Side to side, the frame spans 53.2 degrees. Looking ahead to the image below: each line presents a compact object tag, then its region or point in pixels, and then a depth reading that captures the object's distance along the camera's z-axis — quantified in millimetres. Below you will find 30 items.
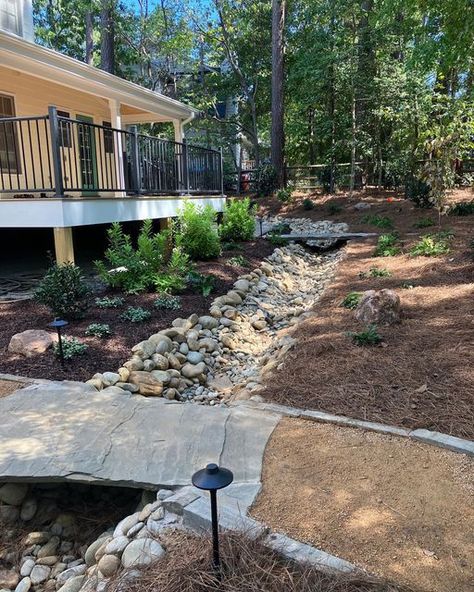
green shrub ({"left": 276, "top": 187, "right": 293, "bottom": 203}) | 16891
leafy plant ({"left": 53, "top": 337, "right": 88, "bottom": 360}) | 4332
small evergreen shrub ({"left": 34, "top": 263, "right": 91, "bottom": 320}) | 4988
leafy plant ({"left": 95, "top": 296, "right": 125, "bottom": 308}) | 5610
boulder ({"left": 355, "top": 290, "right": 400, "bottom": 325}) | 4816
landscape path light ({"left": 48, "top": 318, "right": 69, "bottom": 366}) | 3893
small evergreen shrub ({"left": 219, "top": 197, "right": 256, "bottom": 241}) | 10000
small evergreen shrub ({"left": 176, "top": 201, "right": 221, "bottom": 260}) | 7773
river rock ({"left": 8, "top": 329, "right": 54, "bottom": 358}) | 4426
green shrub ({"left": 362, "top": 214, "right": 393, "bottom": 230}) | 11898
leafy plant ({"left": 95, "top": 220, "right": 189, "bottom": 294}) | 6133
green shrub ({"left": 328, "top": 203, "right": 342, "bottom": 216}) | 14828
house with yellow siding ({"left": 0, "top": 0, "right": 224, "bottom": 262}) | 6102
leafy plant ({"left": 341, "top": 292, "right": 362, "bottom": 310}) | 5612
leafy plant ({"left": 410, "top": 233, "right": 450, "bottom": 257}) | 7801
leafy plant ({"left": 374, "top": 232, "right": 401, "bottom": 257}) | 8622
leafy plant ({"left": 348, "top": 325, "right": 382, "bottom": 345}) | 4320
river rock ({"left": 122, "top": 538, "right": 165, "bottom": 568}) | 2008
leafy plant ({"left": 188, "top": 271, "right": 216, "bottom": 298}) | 6551
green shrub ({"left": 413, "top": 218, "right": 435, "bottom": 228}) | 10625
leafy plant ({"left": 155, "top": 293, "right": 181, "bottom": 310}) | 5711
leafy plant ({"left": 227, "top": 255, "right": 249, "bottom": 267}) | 8070
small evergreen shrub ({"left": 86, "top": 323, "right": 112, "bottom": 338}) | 4812
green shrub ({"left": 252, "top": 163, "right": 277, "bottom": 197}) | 17781
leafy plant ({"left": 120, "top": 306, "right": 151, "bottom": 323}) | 5277
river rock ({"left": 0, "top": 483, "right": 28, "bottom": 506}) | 2754
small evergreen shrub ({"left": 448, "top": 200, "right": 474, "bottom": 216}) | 10977
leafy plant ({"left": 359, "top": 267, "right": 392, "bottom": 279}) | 7105
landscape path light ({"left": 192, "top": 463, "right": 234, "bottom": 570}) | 1630
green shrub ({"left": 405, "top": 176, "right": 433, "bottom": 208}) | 12111
